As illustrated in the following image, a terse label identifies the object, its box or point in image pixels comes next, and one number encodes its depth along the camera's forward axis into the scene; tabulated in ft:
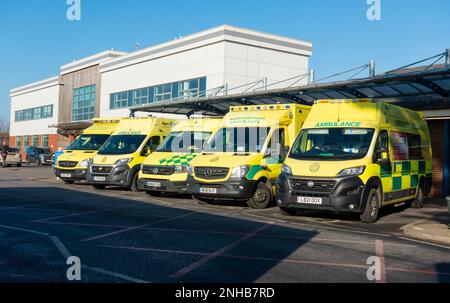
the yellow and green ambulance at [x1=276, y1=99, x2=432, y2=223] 34.19
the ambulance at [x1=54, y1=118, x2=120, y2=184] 61.67
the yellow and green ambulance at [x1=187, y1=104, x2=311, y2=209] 41.75
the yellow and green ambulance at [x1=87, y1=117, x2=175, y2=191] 54.08
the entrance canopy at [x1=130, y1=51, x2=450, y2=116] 47.39
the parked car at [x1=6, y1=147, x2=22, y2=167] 117.80
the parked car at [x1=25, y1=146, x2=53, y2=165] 137.90
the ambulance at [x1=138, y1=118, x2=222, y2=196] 48.47
